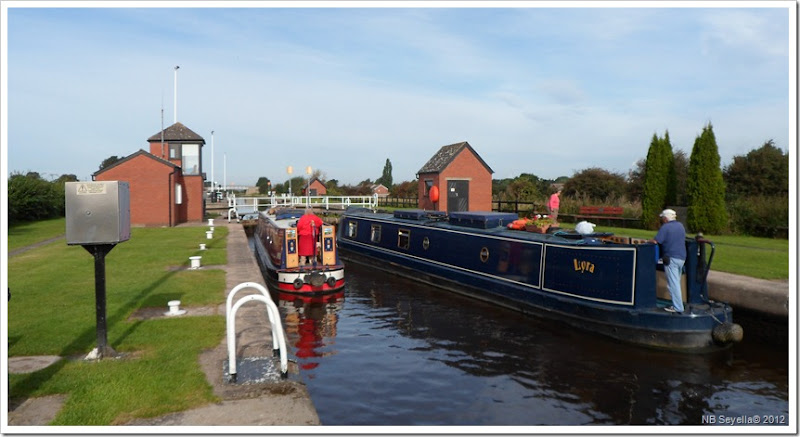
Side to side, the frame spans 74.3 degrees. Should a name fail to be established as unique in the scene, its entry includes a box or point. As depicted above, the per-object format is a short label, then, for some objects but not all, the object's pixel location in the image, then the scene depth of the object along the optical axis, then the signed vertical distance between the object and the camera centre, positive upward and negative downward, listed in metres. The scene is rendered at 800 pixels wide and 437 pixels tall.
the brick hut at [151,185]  27.38 +1.02
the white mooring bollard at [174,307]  9.07 -1.78
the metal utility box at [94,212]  6.36 -0.09
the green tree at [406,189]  57.12 +1.62
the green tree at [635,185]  33.84 +1.16
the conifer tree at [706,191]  20.08 +0.45
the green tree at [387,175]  118.62 +6.46
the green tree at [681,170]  29.78 +1.99
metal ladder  6.07 -1.49
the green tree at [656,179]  22.61 +1.02
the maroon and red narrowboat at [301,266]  14.13 -1.75
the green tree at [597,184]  36.00 +1.34
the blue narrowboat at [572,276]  9.46 -1.66
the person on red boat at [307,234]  14.81 -0.85
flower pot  12.71 -0.62
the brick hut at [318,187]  66.53 +2.18
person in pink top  16.77 -0.03
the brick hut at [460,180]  33.50 +1.53
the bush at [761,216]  18.84 -0.52
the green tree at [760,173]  26.09 +1.50
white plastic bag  11.34 -0.54
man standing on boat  9.43 -0.97
